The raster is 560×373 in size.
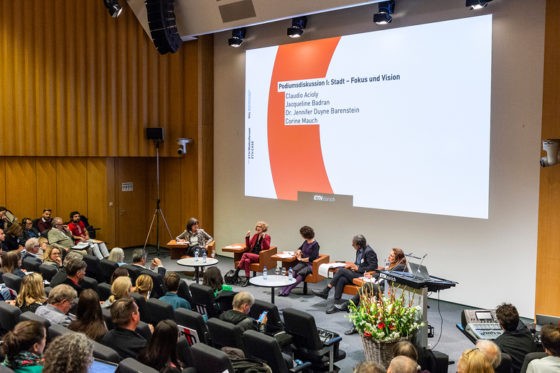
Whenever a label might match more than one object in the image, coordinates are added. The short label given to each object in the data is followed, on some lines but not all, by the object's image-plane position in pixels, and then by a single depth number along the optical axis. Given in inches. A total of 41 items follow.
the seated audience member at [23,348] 119.2
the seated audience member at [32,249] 275.4
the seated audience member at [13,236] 327.9
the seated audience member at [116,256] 267.3
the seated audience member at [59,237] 349.4
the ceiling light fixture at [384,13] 302.4
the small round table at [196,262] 307.3
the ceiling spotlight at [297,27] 345.1
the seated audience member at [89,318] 154.3
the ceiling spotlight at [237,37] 385.4
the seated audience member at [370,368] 102.4
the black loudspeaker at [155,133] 419.2
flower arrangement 160.6
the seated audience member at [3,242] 306.9
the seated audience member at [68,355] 102.5
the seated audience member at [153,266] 231.9
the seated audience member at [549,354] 133.7
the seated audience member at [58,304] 165.9
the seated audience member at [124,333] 145.7
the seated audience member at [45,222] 368.8
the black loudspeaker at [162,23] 369.7
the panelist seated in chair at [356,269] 288.5
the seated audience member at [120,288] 188.7
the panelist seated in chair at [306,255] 311.0
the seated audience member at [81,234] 362.9
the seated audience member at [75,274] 215.8
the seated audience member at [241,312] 178.4
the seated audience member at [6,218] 344.2
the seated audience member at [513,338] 157.6
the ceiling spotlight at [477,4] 266.4
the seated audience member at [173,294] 199.7
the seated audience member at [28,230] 352.5
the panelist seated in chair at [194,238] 351.6
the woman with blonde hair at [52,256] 277.0
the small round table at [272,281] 259.1
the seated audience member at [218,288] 210.4
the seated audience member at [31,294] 181.2
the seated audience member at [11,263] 233.1
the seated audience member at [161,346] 131.0
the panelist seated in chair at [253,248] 333.7
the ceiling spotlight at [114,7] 370.9
